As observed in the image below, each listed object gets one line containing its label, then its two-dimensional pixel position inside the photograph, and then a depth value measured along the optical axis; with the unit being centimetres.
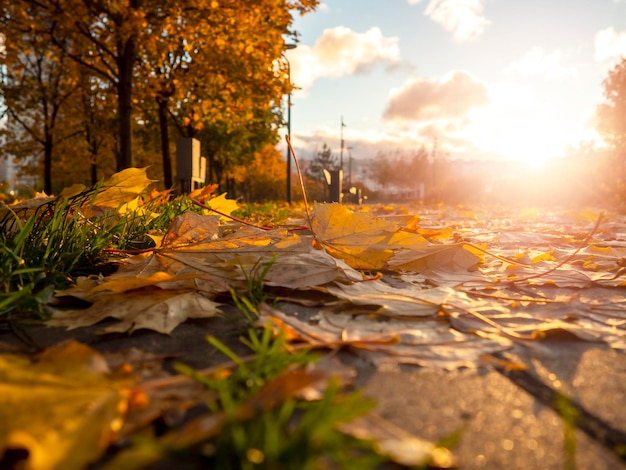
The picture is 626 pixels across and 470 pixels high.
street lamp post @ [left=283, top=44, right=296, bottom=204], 2188
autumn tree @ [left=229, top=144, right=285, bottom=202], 2753
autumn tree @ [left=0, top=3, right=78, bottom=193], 1797
